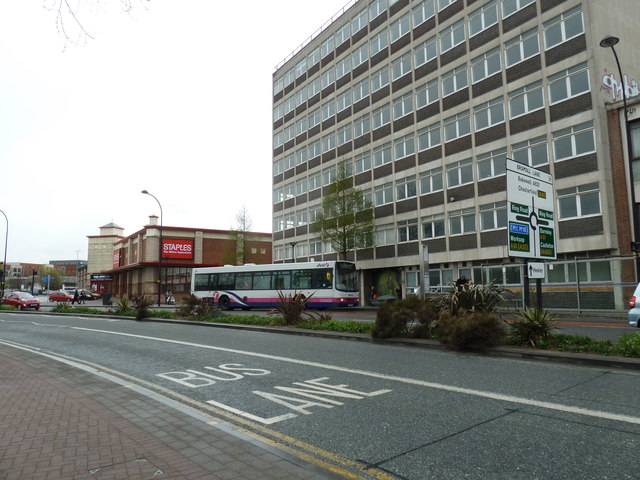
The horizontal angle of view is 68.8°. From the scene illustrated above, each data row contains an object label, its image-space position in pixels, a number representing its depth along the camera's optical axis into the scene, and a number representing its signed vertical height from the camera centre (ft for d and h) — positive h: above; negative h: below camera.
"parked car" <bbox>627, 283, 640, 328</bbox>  39.81 -2.33
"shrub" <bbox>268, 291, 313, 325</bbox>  52.49 -2.10
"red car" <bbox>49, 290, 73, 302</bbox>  192.07 -0.96
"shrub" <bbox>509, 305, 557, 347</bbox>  32.14 -2.83
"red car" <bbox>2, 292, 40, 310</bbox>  123.13 -1.50
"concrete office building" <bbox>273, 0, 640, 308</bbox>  79.97 +35.74
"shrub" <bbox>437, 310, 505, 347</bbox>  32.65 -3.07
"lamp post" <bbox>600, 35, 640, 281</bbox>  54.39 +15.75
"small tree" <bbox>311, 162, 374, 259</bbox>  119.14 +18.07
